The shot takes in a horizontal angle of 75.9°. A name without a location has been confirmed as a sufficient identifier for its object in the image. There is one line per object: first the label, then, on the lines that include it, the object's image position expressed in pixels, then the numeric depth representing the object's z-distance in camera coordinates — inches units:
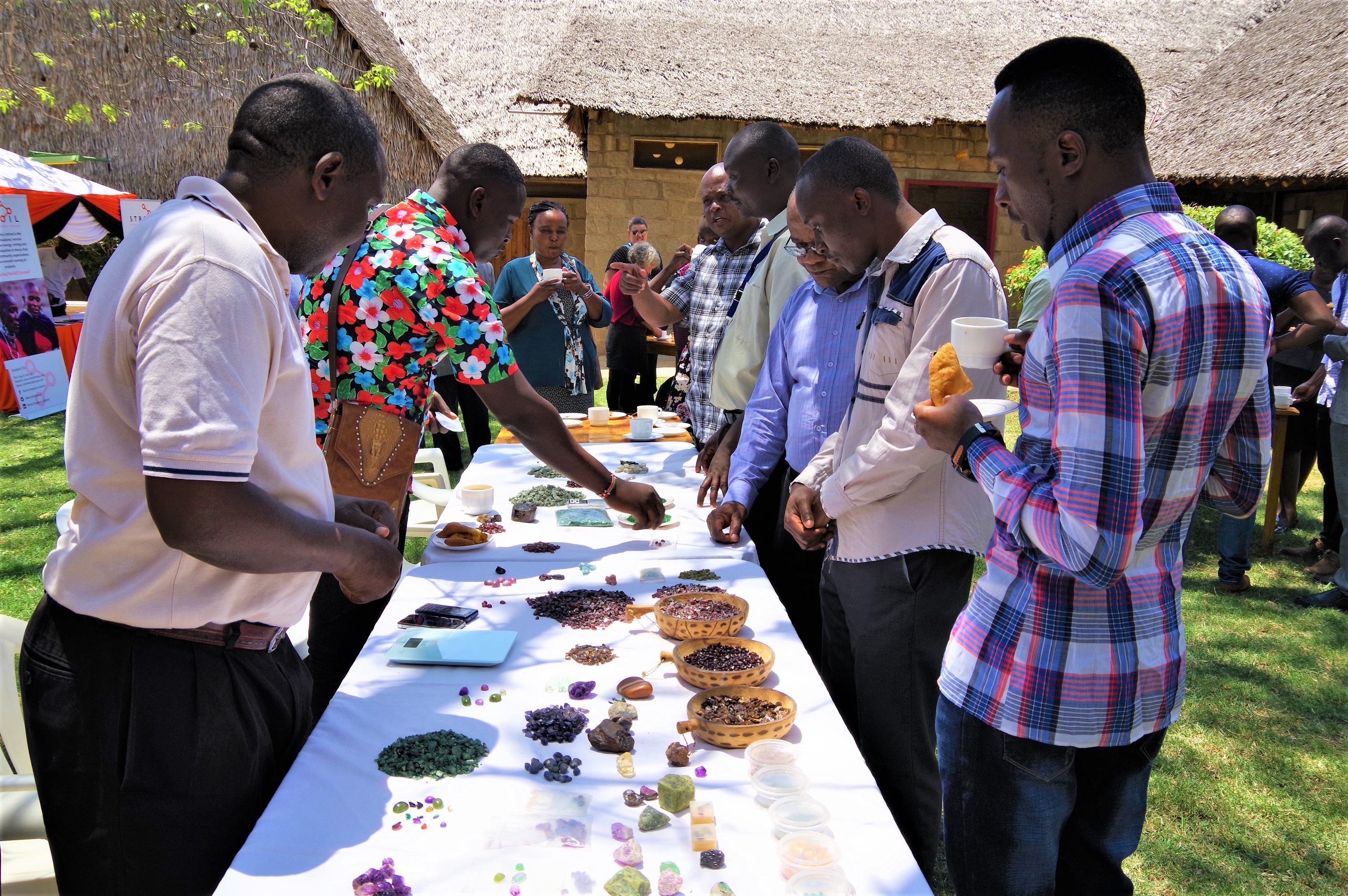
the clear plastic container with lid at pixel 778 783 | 57.4
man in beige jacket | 81.6
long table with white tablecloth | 50.7
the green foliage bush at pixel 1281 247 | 292.0
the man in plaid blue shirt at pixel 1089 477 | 47.4
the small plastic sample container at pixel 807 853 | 50.3
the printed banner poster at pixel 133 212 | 342.3
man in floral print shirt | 91.0
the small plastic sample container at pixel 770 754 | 60.5
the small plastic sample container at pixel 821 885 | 47.8
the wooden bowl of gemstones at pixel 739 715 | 63.1
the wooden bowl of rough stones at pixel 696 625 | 78.5
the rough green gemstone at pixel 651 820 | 54.8
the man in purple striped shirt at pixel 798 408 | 98.6
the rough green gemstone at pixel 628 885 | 48.8
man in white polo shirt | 47.7
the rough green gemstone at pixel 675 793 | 56.2
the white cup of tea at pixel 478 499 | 122.0
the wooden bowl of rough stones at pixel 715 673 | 70.7
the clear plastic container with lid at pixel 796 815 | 53.3
